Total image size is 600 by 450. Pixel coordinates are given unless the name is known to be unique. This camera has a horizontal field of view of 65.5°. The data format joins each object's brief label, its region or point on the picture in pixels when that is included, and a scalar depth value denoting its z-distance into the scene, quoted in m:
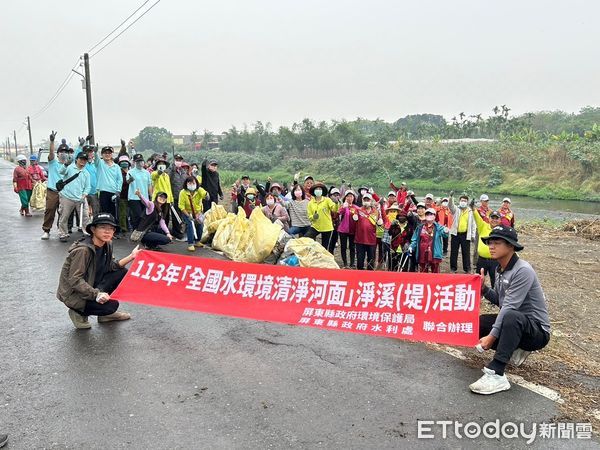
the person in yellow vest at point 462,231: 8.51
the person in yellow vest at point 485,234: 6.95
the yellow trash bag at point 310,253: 7.48
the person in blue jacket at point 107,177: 9.61
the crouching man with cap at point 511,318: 3.98
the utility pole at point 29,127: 58.39
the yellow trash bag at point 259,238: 8.30
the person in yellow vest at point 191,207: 9.59
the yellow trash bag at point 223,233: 9.27
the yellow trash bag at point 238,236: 8.89
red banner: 4.57
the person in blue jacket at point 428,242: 7.48
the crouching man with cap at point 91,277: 4.88
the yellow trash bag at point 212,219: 9.89
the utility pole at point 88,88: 20.64
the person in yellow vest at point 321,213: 8.70
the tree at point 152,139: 94.55
